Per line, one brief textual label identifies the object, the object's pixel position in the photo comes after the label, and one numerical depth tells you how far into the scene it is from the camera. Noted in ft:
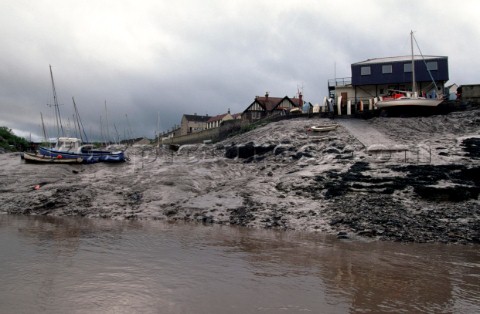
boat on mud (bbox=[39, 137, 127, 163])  121.60
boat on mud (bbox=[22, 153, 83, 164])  115.75
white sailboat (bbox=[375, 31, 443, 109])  118.32
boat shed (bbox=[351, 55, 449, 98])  147.84
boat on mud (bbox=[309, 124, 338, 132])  112.37
